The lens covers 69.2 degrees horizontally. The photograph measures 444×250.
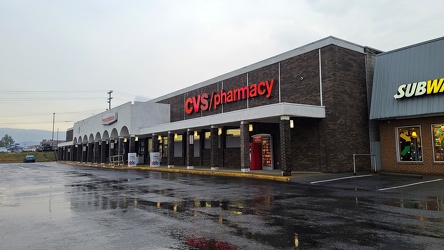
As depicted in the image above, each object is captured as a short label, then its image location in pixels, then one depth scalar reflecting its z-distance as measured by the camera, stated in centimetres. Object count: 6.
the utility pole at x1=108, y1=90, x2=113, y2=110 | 6232
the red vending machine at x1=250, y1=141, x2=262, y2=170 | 2286
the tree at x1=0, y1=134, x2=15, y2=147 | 16325
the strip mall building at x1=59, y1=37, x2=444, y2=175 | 1900
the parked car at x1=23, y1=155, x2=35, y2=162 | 6244
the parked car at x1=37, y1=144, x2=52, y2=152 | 8456
